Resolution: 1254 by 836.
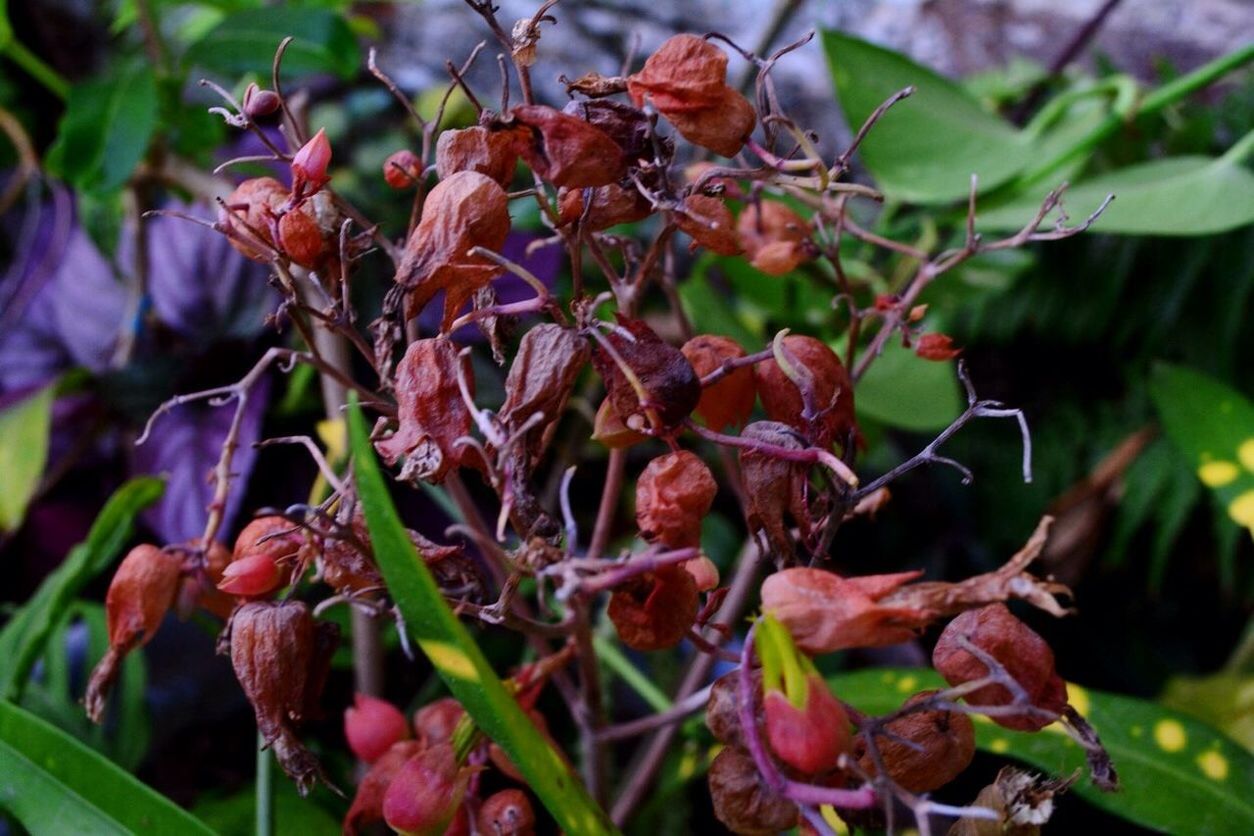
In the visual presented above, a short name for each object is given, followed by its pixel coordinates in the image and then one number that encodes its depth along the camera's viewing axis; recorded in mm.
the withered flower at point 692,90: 295
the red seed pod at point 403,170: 343
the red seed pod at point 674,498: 273
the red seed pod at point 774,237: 409
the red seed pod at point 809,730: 232
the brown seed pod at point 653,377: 270
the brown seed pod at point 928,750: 276
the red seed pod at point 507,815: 316
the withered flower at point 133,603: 352
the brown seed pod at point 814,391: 306
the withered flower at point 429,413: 270
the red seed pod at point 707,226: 306
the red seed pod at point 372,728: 380
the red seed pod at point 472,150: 292
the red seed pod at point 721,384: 317
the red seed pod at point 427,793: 299
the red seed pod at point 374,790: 342
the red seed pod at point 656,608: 266
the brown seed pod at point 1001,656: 276
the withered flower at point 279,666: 291
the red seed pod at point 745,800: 267
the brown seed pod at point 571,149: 273
